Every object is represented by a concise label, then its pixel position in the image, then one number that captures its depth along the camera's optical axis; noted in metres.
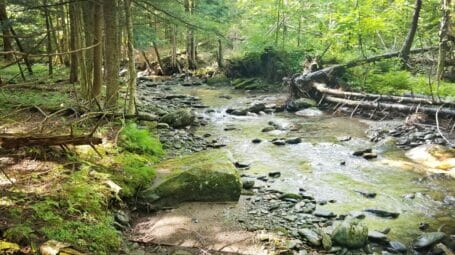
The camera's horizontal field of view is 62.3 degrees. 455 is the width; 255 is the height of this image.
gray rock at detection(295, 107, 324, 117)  15.57
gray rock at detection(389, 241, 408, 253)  5.43
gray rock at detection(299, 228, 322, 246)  5.41
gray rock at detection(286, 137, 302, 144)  11.42
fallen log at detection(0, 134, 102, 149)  3.59
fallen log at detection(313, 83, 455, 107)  12.41
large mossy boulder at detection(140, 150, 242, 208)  6.44
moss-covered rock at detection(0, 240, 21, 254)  3.62
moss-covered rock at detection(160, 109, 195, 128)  12.52
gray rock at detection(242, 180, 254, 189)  7.65
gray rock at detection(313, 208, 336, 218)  6.42
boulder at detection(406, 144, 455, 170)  9.07
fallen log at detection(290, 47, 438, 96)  17.47
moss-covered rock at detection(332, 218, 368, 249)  5.40
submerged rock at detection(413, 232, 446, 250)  5.49
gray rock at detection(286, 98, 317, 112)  16.30
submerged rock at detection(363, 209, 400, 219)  6.55
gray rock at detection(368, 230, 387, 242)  5.63
